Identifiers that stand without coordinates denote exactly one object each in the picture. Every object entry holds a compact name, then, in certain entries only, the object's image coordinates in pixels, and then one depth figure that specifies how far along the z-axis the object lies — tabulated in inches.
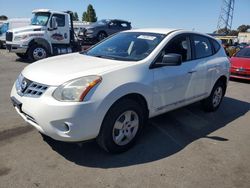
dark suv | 492.3
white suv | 91.7
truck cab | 366.5
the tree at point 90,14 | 1982.9
